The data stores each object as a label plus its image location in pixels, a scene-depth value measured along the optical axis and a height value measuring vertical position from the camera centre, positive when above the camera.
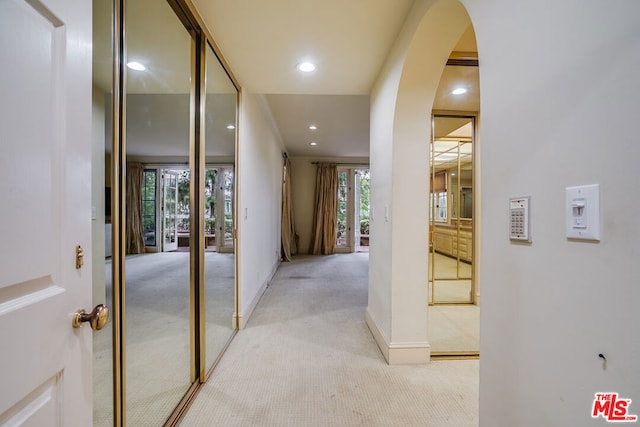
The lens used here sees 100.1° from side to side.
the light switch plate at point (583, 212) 0.55 +0.00
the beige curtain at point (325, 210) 6.89 +0.07
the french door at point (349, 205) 7.15 +0.21
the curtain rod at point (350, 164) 7.10 +1.30
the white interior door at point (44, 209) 0.52 +0.01
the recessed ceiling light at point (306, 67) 2.22 +1.23
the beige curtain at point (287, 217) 6.20 -0.11
